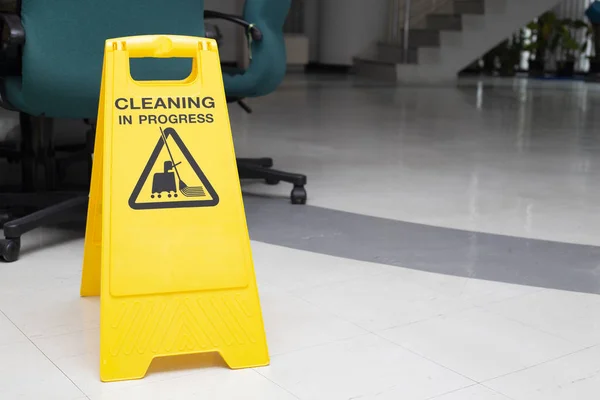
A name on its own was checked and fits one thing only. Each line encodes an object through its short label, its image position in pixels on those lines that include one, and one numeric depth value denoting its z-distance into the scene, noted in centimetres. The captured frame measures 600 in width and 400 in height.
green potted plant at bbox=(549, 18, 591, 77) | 1201
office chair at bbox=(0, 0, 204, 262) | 227
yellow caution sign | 157
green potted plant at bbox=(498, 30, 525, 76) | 1200
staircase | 1023
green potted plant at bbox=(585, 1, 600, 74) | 1183
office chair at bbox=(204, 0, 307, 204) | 287
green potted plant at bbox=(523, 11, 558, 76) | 1216
